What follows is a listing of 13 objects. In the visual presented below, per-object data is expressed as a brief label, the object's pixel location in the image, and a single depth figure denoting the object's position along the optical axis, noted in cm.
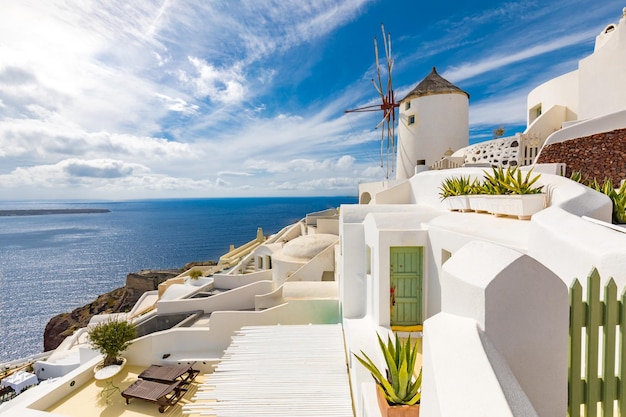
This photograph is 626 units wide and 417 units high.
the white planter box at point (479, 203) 708
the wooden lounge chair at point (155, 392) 909
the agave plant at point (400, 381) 415
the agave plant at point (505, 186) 651
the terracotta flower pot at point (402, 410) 398
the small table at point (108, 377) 995
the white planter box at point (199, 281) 2184
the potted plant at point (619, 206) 566
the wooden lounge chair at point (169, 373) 1001
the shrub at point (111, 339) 1095
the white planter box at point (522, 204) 598
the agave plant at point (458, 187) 862
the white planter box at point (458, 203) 788
